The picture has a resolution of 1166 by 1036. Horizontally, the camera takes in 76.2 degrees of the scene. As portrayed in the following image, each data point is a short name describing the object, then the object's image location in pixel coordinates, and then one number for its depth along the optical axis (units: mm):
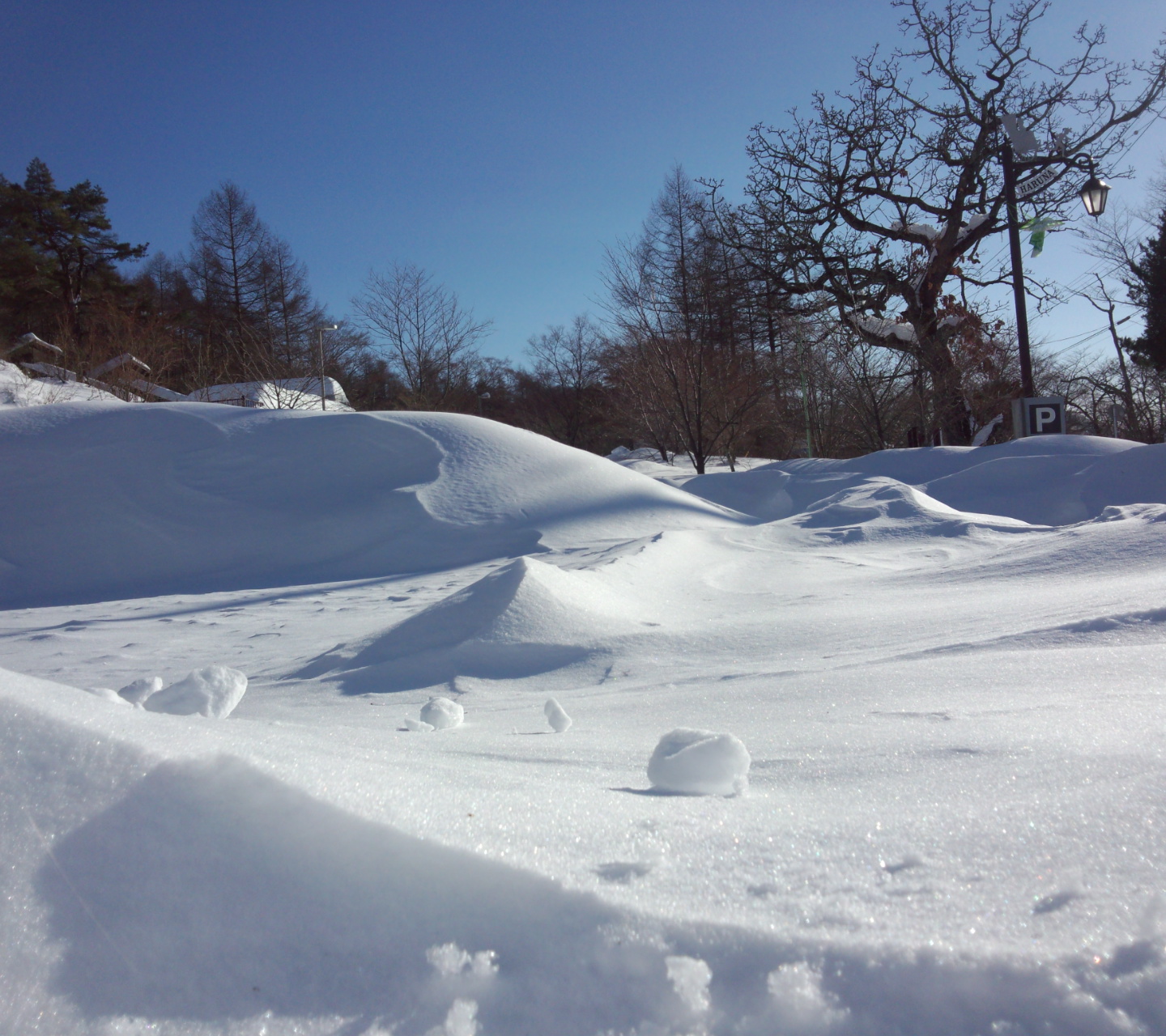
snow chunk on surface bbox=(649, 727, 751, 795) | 1105
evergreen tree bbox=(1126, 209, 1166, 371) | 22500
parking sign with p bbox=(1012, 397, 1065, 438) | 8945
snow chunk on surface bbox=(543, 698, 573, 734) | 1777
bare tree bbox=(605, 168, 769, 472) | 13453
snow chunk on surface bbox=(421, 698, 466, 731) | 1888
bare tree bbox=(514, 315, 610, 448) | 29453
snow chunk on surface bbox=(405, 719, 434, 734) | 1823
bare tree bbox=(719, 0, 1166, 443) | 13031
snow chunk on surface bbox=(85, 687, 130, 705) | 1417
